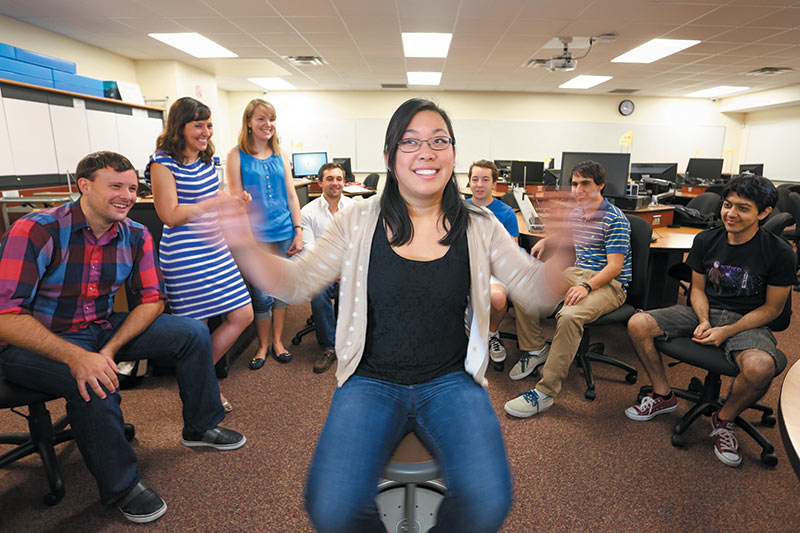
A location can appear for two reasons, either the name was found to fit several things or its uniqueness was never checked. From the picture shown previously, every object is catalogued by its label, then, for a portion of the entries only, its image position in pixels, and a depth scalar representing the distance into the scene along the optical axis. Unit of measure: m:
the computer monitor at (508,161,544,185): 6.57
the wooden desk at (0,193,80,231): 2.95
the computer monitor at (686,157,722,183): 7.18
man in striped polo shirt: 2.31
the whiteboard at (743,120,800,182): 9.95
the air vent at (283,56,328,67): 6.93
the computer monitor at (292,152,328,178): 7.04
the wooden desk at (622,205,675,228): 3.54
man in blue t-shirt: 2.85
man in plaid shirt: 1.48
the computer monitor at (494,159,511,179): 7.66
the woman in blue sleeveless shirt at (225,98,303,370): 2.43
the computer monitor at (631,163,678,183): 5.93
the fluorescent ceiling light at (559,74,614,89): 8.41
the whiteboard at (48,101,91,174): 4.49
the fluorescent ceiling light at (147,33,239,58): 5.70
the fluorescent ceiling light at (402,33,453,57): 5.81
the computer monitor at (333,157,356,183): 7.37
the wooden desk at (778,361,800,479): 0.76
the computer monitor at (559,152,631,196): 3.51
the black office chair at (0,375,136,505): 1.52
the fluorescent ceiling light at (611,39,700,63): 5.80
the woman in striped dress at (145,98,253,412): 1.94
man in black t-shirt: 1.87
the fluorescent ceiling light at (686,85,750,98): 9.29
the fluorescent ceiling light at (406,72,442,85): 8.24
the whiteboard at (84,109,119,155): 4.96
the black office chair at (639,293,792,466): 1.89
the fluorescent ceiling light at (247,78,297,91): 8.95
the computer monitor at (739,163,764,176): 6.90
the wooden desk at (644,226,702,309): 3.08
